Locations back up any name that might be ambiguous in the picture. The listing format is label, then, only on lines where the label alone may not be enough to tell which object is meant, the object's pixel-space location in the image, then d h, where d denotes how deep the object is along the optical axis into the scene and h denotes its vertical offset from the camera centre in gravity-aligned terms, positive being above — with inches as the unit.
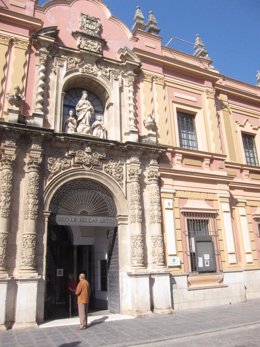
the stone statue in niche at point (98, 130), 456.0 +198.3
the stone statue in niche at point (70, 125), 444.9 +200.7
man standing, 320.8 -26.2
